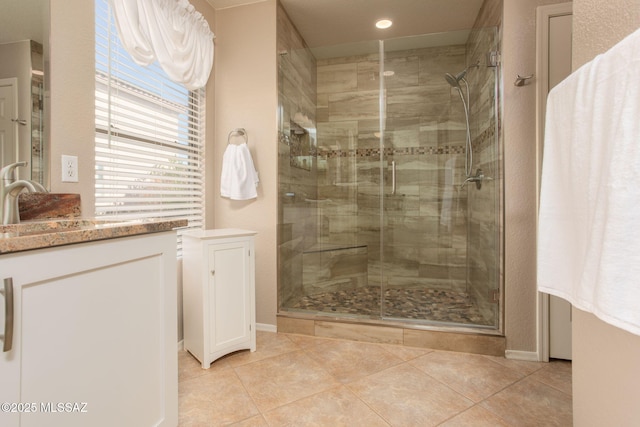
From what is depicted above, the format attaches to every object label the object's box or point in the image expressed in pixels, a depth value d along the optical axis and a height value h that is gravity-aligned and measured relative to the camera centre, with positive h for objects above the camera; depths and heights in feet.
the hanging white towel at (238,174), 7.47 +0.83
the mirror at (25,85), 3.82 +1.62
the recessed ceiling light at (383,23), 8.86 +5.51
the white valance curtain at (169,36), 5.16 +3.34
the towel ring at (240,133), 7.78 +1.94
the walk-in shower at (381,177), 8.32 +0.97
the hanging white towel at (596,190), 2.31 +0.16
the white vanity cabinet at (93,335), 2.23 -1.18
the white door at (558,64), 5.99 +2.87
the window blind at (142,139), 5.19 +1.40
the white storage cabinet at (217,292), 5.86 -1.74
